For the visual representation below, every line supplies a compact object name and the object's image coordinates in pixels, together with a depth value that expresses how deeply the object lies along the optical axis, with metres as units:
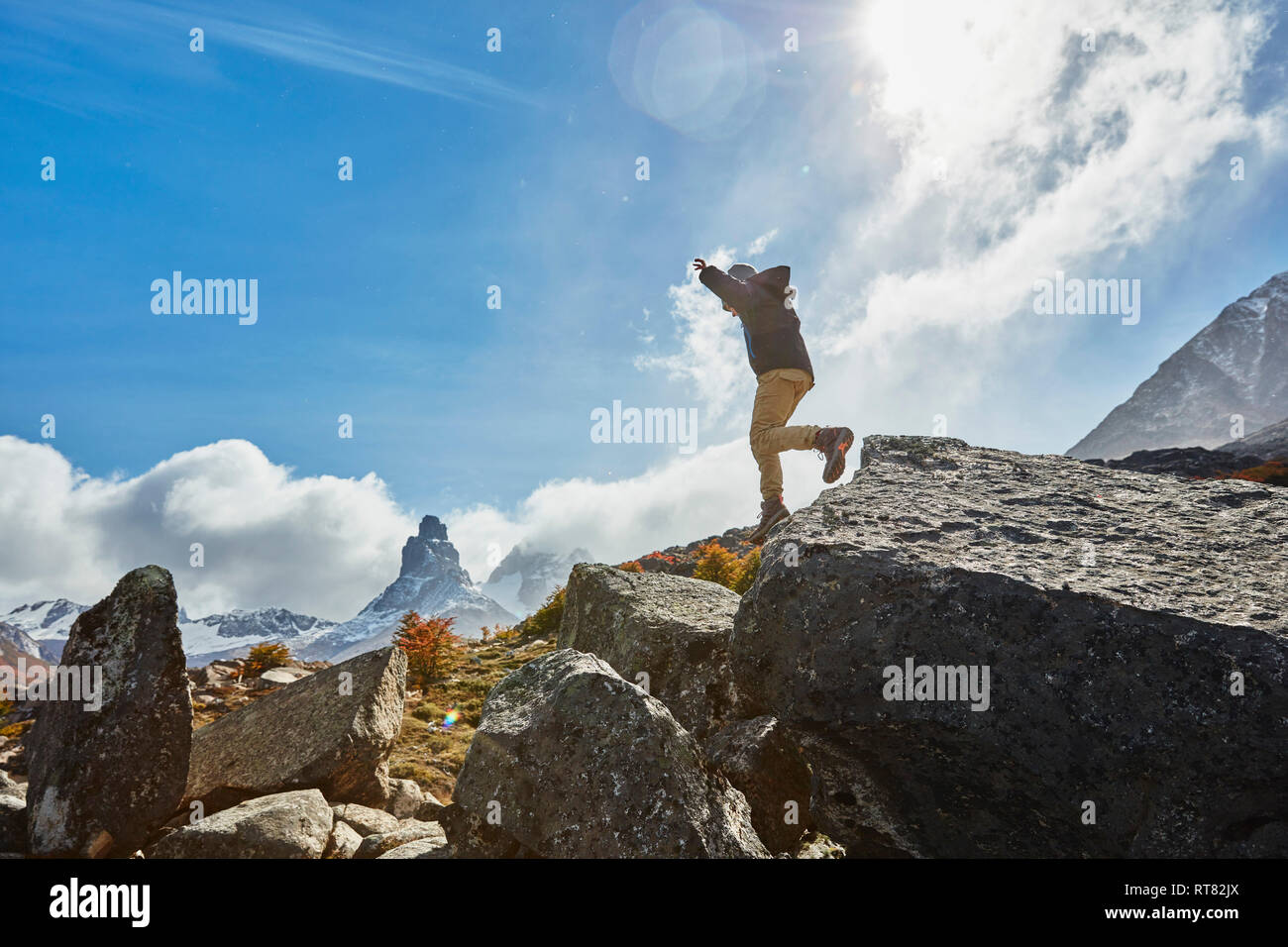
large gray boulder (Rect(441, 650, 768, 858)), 4.18
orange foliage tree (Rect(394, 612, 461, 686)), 12.95
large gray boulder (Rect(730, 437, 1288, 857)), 3.87
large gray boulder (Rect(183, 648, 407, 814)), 6.73
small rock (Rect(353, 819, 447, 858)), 5.58
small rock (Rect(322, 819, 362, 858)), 5.83
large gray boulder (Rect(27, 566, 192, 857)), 5.62
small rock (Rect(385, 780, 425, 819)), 7.12
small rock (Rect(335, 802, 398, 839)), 6.28
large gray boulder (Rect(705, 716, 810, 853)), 5.36
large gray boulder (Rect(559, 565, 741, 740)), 6.66
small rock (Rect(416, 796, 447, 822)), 6.70
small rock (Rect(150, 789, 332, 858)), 5.37
